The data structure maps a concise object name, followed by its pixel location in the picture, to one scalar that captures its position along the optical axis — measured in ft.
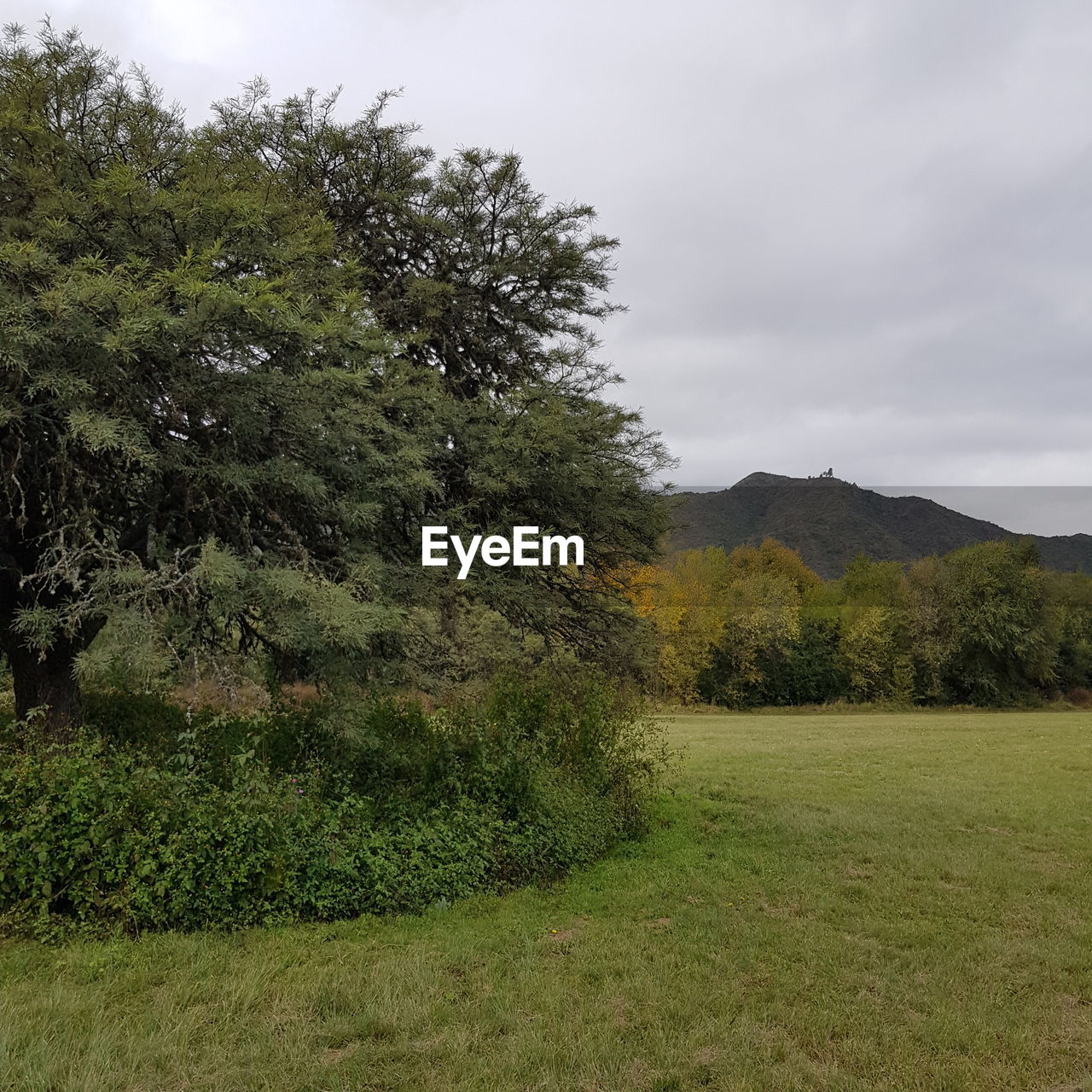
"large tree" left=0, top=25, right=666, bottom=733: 19.36
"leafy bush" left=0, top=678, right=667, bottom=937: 18.38
